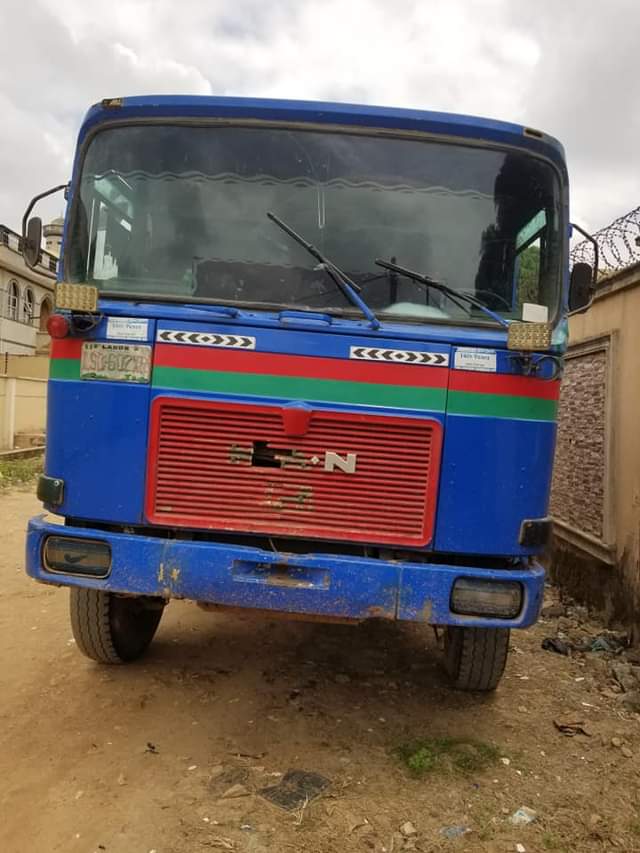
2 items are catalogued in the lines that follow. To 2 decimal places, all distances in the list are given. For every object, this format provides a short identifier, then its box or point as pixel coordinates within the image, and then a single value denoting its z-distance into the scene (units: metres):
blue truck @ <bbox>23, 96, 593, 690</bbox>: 3.00
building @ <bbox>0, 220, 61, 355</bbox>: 28.52
